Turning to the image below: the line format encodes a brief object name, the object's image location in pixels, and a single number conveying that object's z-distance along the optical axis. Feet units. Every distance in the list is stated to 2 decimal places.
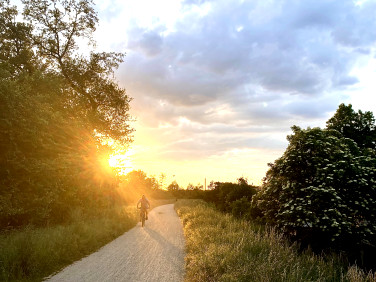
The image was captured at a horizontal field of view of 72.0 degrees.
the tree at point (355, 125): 59.77
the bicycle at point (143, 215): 57.62
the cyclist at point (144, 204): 59.00
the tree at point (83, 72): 70.33
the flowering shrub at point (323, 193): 33.35
